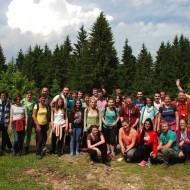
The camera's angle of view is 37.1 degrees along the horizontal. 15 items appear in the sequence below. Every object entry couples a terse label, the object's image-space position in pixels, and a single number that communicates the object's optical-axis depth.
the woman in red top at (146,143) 8.65
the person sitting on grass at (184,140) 8.54
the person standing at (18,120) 9.52
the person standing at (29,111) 9.95
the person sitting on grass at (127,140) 8.83
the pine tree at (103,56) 36.22
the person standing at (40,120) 9.37
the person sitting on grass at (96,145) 8.66
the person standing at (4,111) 9.61
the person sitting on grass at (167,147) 8.35
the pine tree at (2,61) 65.21
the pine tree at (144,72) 47.03
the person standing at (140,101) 10.84
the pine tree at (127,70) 49.41
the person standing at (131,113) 9.63
